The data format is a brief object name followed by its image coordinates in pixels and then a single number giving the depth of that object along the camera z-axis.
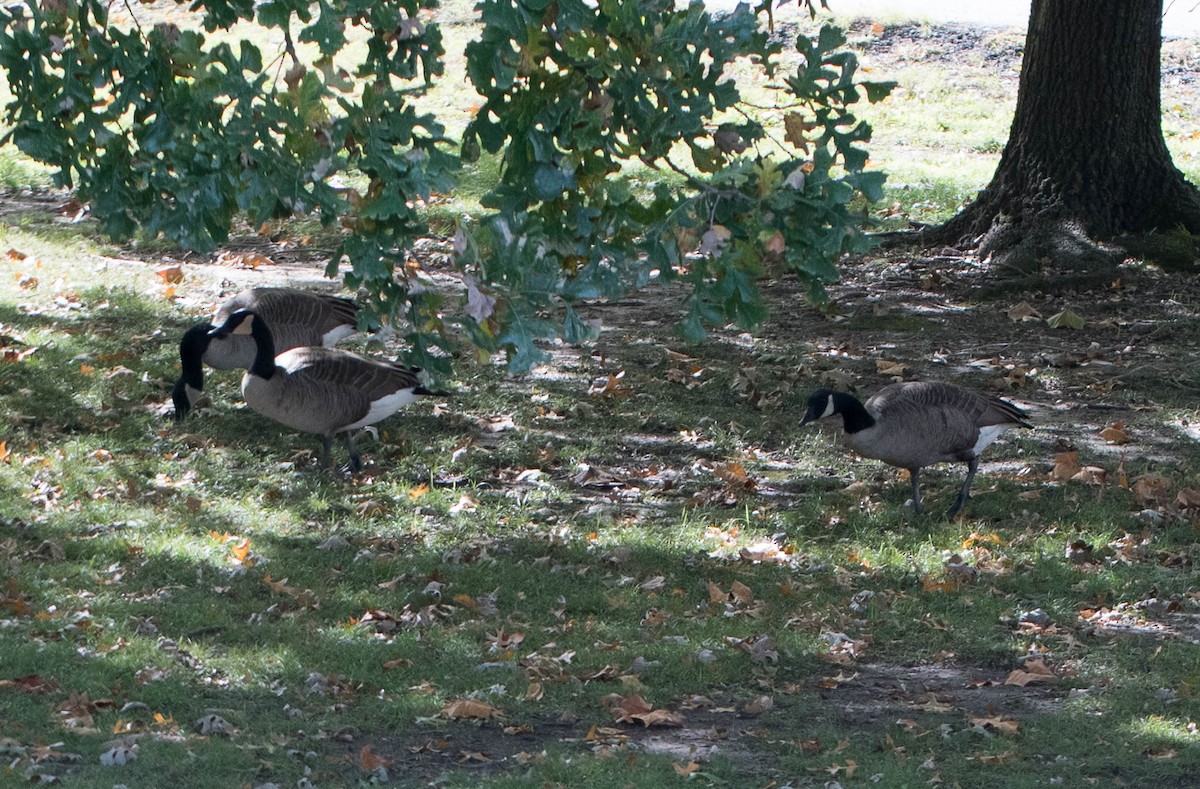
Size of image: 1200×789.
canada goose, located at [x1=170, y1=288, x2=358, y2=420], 18.17
